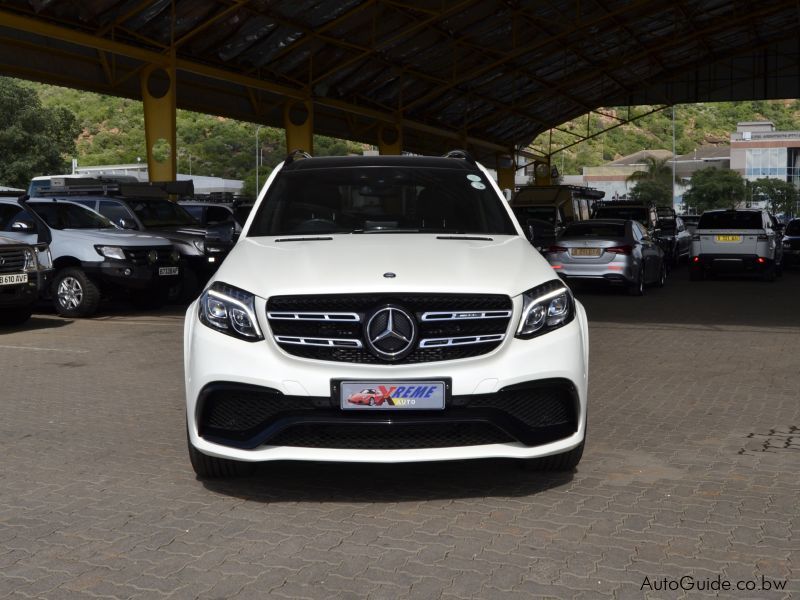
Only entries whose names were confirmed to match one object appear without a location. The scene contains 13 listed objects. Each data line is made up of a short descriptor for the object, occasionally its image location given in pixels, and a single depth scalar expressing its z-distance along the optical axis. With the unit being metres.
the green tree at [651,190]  107.44
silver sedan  19.27
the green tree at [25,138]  75.38
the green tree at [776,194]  105.00
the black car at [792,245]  29.23
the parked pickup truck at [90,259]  14.74
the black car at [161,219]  17.31
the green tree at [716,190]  104.19
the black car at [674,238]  29.09
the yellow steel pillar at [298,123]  31.92
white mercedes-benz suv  4.77
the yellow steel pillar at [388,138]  39.33
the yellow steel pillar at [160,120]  25.25
